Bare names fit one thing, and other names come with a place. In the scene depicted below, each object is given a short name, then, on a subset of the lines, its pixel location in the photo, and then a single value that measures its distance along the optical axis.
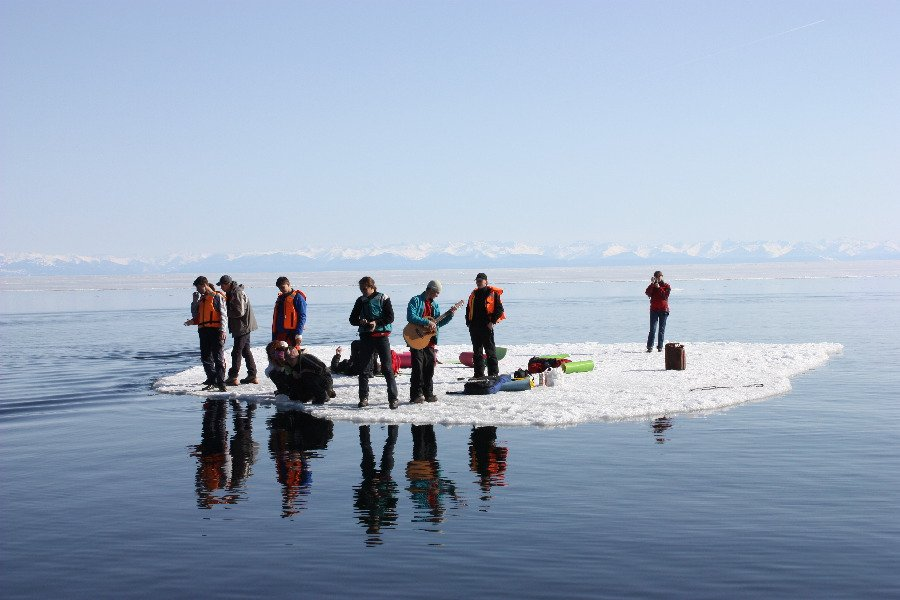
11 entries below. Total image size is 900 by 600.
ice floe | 14.07
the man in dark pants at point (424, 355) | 15.03
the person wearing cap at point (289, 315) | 16.20
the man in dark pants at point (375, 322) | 14.55
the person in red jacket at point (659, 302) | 24.41
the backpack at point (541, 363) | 18.20
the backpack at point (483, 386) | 16.27
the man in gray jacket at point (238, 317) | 17.77
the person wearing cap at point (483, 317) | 17.06
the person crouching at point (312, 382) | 15.77
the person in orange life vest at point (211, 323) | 17.08
